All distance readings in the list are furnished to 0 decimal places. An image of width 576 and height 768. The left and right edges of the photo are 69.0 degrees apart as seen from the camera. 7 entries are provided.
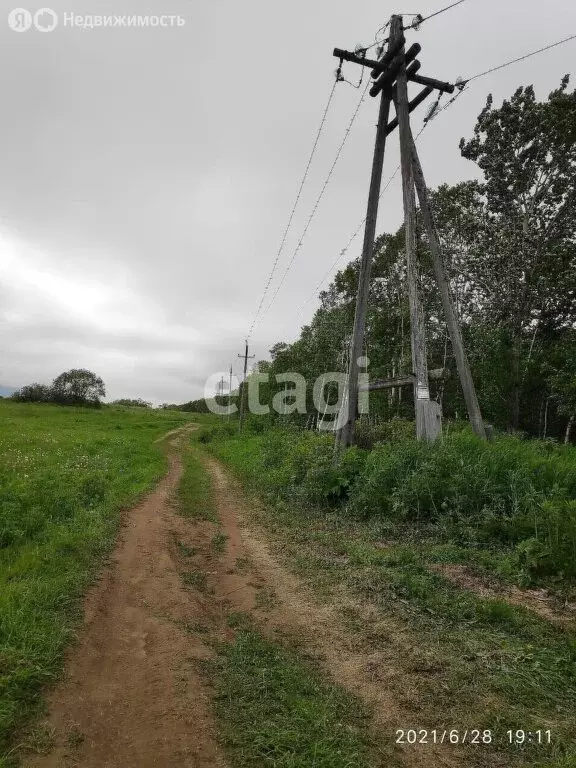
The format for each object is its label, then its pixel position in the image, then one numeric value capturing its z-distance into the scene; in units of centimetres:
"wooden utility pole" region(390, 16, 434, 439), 966
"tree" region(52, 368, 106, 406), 6494
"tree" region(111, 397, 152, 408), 12061
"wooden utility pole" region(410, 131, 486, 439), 973
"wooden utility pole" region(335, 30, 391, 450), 1111
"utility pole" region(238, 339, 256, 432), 3691
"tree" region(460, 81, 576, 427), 2017
